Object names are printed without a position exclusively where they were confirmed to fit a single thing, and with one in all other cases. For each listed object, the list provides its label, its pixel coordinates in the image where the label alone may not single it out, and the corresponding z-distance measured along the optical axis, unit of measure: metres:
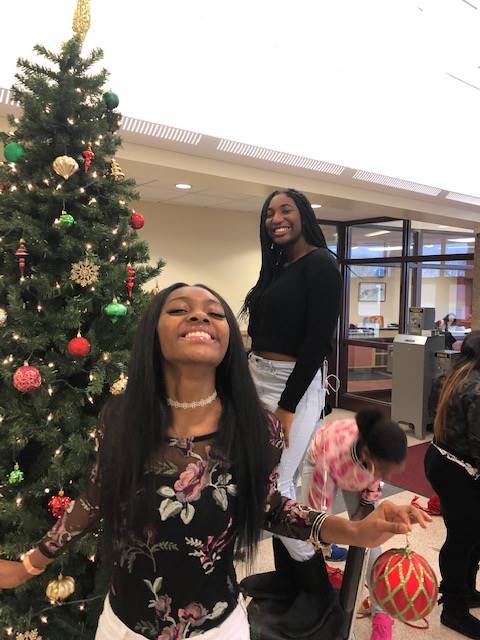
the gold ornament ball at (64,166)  1.52
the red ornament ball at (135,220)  1.77
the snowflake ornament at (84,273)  1.55
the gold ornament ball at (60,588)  1.49
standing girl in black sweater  1.57
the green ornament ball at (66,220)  1.51
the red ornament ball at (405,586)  1.00
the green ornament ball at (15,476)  1.49
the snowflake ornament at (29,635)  1.51
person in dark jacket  2.05
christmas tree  1.50
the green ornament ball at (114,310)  1.58
